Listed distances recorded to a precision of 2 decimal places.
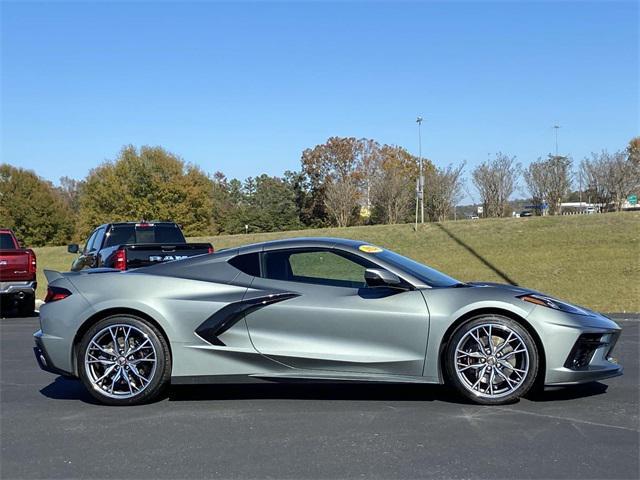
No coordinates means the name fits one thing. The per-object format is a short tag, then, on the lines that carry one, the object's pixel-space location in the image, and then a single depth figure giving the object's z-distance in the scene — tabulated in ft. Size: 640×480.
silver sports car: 16.31
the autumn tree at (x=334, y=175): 177.78
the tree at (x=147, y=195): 194.39
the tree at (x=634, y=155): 117.08
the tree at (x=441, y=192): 135.74
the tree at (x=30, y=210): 208.03
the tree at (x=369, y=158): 205.74
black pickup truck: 33.78
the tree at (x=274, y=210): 219.61
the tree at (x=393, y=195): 154.81
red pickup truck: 39.04
